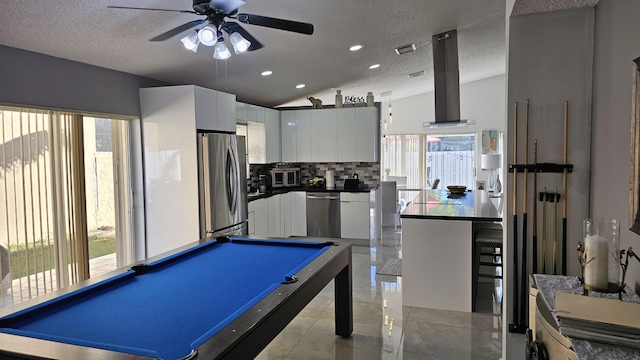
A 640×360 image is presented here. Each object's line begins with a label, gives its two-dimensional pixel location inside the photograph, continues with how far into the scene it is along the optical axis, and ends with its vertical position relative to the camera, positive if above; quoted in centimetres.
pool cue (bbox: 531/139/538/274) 263 -40
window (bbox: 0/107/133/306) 370 -34
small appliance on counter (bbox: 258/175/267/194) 689 -36
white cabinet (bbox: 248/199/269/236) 600 -80
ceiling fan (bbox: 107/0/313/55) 239 +86
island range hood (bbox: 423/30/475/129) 528 +102
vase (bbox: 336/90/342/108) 723 +105
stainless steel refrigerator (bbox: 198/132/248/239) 459 -24
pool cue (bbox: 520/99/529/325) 264 -45
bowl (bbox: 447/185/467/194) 588 -43
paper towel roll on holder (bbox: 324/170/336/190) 740 -33
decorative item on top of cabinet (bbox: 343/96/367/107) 728 +103
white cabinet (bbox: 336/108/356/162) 714 +47
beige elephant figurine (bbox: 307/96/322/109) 740 +104
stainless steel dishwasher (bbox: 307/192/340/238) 692 -88
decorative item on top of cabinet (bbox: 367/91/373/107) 711 +103
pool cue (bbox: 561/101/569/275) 253 -21
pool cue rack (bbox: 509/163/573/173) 254 -6
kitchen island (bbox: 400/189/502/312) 392 -93
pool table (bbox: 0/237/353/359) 154 -67
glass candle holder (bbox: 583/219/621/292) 169 -40
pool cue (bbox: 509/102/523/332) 267 -52
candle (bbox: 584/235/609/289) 169 -43
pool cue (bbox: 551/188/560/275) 259 -44
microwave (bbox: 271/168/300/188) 724 -26
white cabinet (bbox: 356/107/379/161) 706 +46
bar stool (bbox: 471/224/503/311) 383 -78
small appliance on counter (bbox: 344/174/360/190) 722 -40
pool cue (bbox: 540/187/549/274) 262 -43
